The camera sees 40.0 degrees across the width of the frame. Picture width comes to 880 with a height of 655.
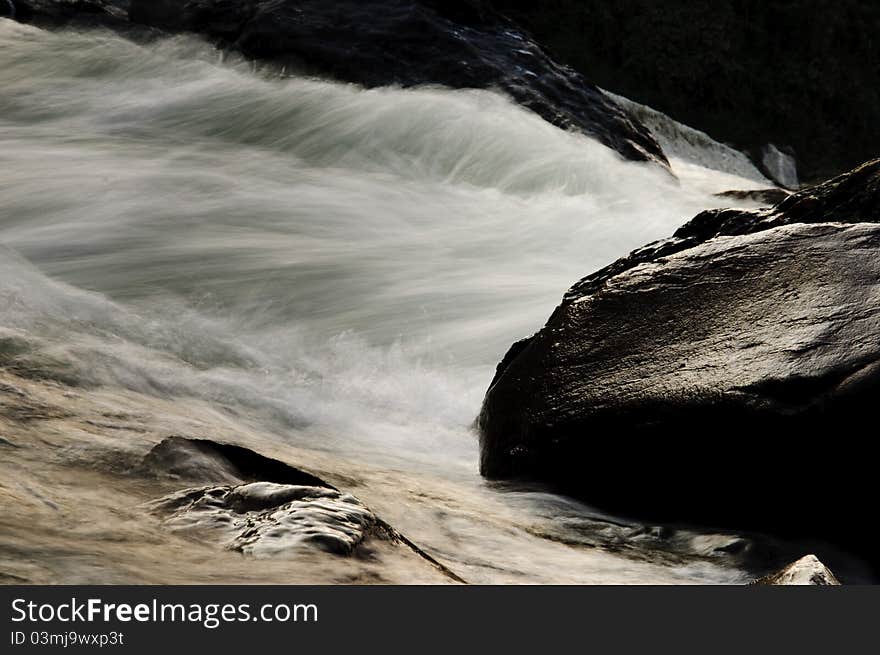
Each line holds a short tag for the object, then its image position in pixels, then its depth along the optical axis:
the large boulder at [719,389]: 4.00
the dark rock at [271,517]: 2.80
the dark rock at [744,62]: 20.53
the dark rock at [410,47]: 11.15
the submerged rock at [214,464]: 3.32
